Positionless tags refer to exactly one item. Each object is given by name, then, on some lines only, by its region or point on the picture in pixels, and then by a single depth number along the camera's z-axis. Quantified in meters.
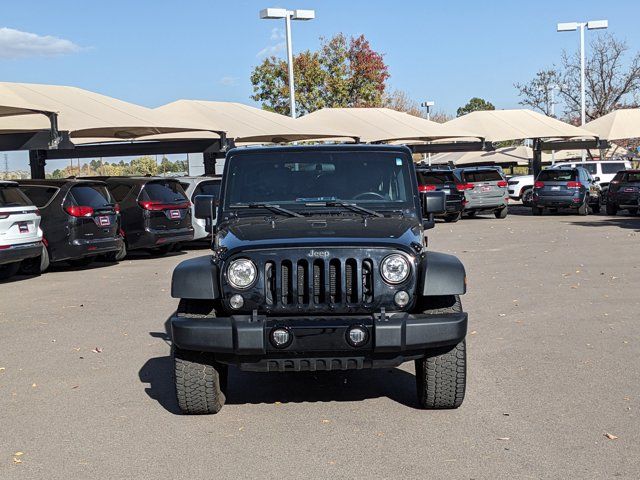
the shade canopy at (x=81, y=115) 22.59
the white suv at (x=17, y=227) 14.53
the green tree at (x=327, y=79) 60.59
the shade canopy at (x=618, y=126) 40.91
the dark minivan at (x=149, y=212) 18.92
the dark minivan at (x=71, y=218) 16.41
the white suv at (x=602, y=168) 38.50
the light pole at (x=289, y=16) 37.66
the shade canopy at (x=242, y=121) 29.77
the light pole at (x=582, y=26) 47.00
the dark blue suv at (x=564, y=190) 31.08
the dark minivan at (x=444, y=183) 29.14
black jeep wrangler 5.93
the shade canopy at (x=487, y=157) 56.72
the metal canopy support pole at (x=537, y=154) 41.19
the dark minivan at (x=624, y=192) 30.02
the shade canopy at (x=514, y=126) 39.17
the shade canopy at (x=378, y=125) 35.62
